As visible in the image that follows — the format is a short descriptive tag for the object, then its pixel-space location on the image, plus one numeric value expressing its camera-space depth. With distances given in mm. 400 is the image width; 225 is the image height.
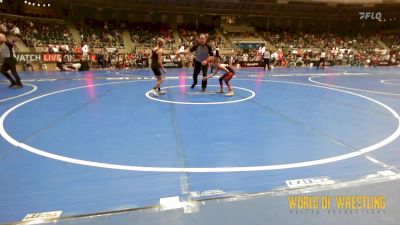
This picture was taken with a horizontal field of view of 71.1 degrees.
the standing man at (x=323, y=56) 22734
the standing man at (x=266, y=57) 21555
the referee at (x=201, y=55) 10188
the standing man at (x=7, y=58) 10611
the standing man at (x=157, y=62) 9148
